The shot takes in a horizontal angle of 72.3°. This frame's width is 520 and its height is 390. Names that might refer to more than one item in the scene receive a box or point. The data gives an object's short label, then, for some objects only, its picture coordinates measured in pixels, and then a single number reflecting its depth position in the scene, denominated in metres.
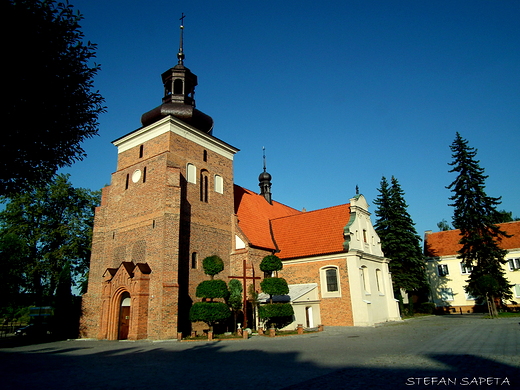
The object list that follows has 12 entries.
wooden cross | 19.64
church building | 19.27
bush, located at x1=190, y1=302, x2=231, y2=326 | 18.03
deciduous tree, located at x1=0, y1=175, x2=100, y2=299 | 32.84
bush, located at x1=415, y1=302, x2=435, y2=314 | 38.97
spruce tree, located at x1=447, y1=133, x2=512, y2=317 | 28.73
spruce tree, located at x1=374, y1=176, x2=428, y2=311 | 33.62
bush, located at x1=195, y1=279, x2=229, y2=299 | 18.73
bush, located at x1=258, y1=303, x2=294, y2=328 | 19.56
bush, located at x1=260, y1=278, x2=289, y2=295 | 19.56
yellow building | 38.09
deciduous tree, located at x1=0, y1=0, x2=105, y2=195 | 10.11
